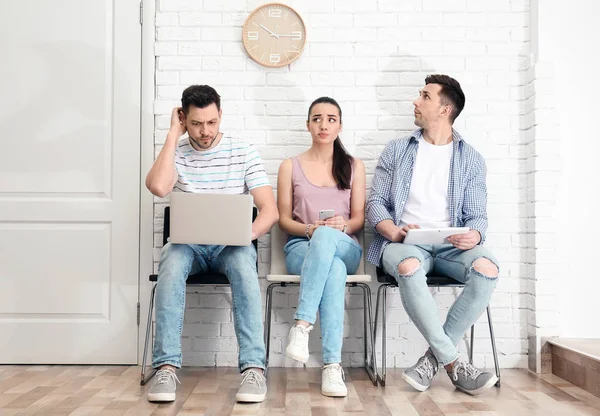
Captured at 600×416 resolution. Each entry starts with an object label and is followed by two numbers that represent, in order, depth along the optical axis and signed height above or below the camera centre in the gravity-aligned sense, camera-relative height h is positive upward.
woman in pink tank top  2.52 -0.06
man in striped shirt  2.46 -0.15
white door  3.12 +0.15
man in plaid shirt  2.58 +0.00
